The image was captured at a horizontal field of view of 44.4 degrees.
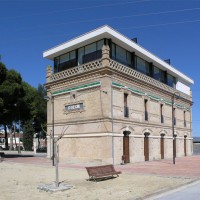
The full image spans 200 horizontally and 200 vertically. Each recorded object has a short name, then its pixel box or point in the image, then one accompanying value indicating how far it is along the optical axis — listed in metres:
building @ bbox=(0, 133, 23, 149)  81.04
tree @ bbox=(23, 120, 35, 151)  45.32
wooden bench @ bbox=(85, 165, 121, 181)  11.76
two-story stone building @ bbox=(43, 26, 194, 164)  19.49
